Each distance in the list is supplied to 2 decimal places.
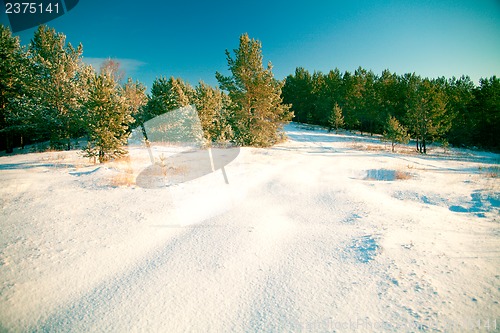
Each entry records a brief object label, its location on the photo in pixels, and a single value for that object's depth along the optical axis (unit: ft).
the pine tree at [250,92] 70.18
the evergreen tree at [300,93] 213.05
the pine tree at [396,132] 93.56
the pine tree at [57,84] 70.28
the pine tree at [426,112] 96.68
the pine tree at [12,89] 70.23
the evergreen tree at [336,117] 148.25
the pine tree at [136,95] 124.06
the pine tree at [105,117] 41.57
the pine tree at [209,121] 66.95
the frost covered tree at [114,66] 120.22
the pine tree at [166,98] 75.45
